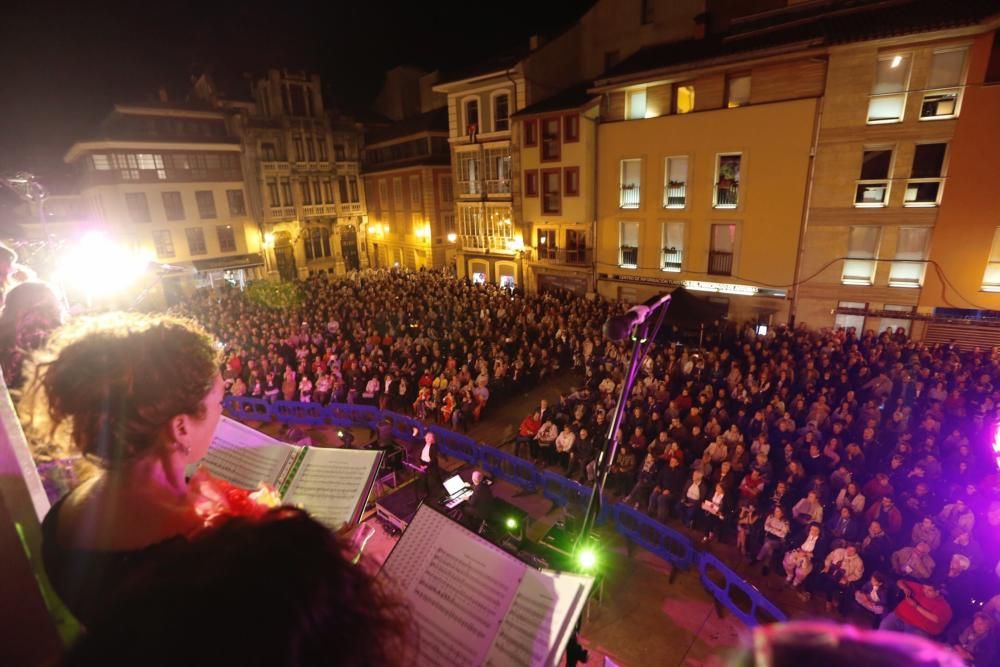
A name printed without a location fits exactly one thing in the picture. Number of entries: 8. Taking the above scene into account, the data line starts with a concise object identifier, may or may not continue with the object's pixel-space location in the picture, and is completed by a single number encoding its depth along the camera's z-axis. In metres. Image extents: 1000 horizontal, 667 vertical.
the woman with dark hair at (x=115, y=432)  1.61
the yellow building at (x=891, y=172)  15.45
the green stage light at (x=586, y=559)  4.15
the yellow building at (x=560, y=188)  22.56
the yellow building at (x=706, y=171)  17.86
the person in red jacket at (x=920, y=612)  6.08
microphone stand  4.00
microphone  3.77
